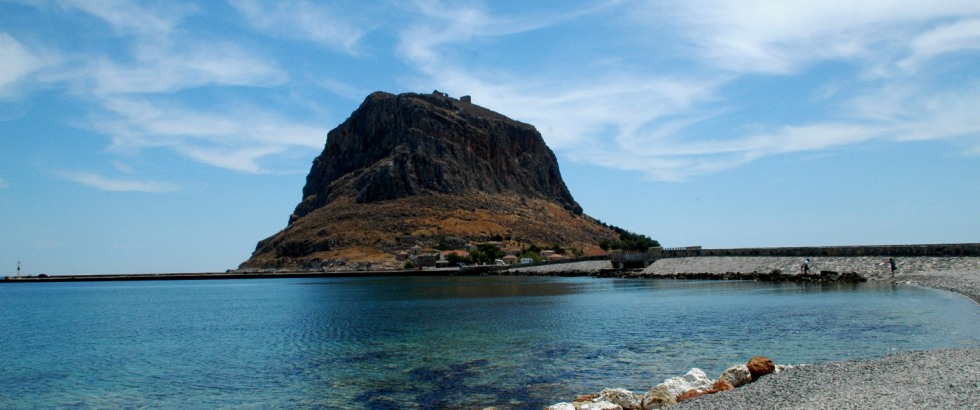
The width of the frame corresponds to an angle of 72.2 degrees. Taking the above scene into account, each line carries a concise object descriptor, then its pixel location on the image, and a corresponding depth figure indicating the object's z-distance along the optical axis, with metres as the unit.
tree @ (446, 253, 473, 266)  137.62
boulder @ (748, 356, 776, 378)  15.91
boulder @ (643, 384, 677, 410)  14.16
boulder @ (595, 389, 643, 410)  14.23
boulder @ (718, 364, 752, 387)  15.59
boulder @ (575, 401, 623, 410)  13.75
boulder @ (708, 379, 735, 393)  15.08
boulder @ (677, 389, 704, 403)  14.66
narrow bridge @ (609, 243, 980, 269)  50.88
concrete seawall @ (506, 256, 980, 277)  49.72
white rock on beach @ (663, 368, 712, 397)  15.01
